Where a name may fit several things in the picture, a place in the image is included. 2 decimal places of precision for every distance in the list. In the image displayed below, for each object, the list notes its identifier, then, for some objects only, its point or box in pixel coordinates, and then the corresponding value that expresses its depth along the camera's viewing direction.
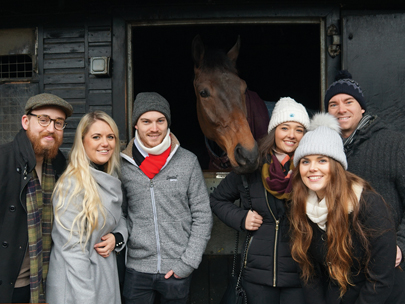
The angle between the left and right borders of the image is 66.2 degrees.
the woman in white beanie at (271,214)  1.88
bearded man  1.69
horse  2.42
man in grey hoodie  2.04
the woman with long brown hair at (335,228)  1.59
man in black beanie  1.83
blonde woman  1.74
